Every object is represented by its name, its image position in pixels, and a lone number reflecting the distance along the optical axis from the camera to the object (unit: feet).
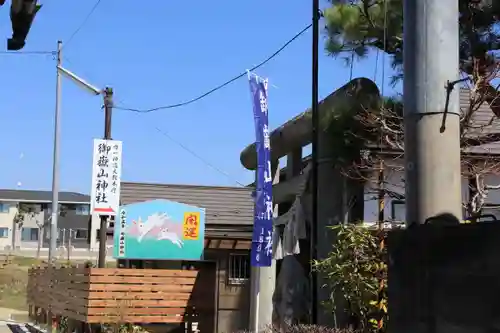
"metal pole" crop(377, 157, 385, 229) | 32.58
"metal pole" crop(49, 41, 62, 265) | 79.30
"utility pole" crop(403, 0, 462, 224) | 19.70
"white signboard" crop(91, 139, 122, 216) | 52.03
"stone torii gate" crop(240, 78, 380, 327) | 34.19
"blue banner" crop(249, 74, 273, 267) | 36.78
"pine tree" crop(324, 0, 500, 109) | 29.48
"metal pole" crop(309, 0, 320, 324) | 35.22
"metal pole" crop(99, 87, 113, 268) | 54.03
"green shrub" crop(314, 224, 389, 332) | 28.71
